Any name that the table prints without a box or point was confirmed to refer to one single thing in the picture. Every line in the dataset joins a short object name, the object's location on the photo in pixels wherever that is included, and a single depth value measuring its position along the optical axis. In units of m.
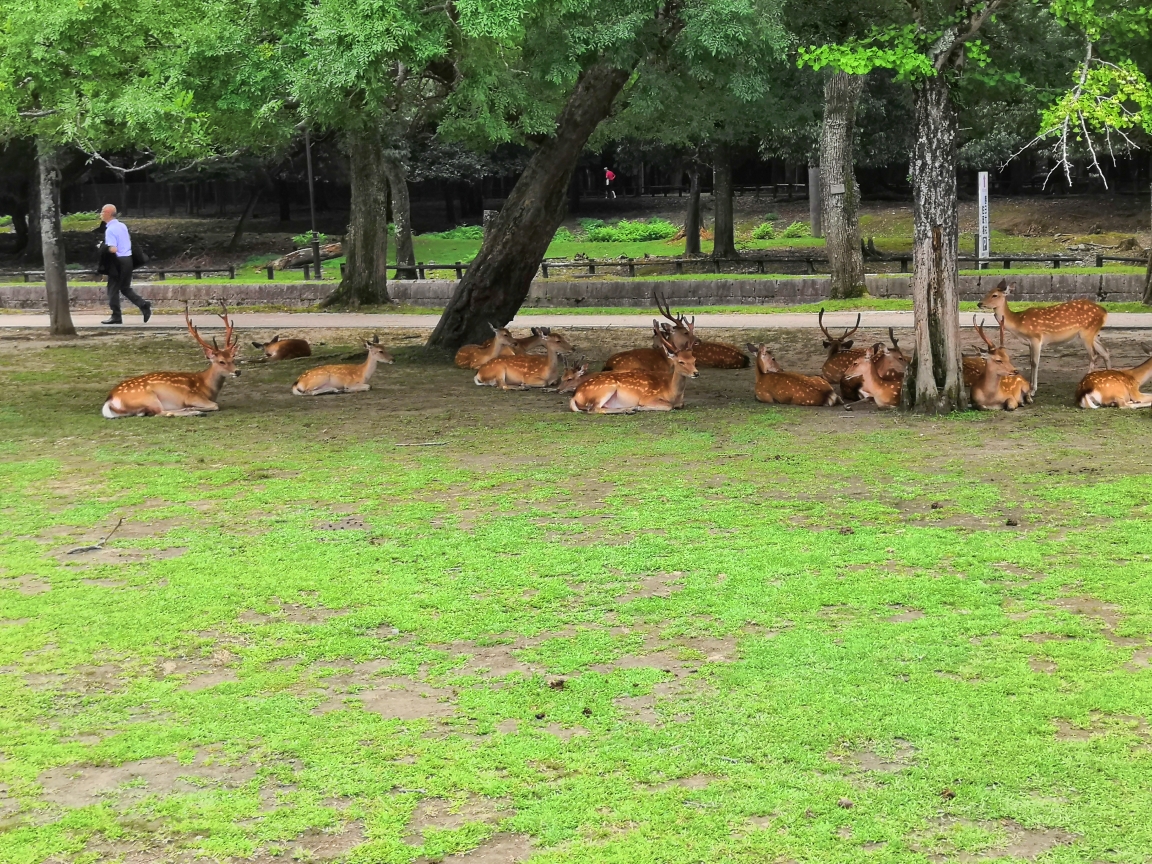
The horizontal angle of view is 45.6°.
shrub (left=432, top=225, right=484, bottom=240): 44.53
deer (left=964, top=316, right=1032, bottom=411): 11.02
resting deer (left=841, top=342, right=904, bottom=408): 11.41
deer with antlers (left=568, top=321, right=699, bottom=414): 11.50
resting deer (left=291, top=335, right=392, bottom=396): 12.95
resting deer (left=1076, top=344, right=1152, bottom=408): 10.82
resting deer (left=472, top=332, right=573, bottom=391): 12.96
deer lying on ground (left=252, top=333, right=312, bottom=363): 15.88
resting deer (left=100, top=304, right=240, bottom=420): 11.73
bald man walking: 20.00
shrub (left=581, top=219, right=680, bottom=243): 43.00
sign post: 25.93
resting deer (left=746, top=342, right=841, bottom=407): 11.63
